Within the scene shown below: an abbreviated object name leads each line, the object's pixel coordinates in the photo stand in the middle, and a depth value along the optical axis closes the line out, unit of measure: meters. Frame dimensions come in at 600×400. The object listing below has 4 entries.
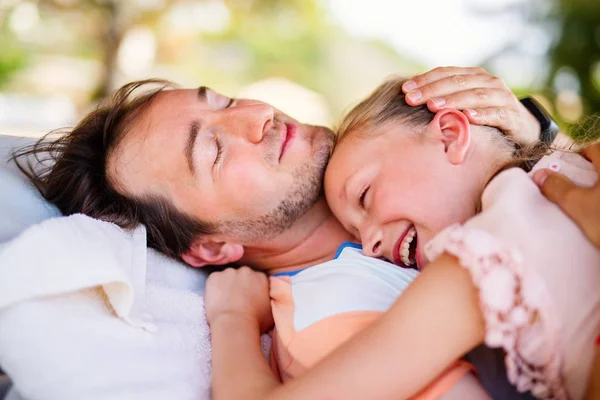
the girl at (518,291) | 0.47
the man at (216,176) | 0.72
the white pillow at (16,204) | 0.65
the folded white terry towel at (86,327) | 0.54
